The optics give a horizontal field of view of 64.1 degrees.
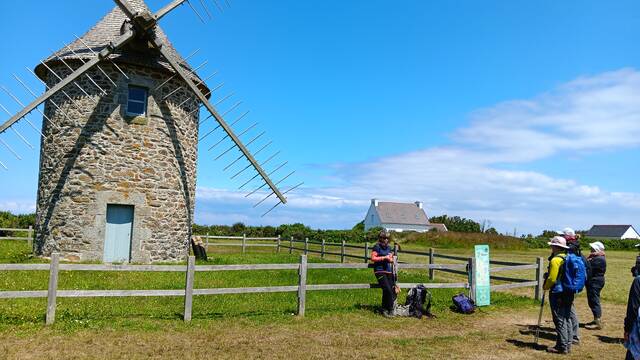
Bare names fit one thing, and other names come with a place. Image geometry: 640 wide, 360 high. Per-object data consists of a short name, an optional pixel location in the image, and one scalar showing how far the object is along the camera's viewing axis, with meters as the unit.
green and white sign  12.16
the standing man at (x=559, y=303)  8.13
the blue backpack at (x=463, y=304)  11.32
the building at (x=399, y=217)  70.50
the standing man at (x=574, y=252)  8.86
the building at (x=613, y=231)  84.25
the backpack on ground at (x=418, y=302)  10.62
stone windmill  16.19
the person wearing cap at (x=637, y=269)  9.06
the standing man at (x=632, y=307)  5.00
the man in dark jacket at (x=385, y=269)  10.38
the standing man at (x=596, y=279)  10.26
